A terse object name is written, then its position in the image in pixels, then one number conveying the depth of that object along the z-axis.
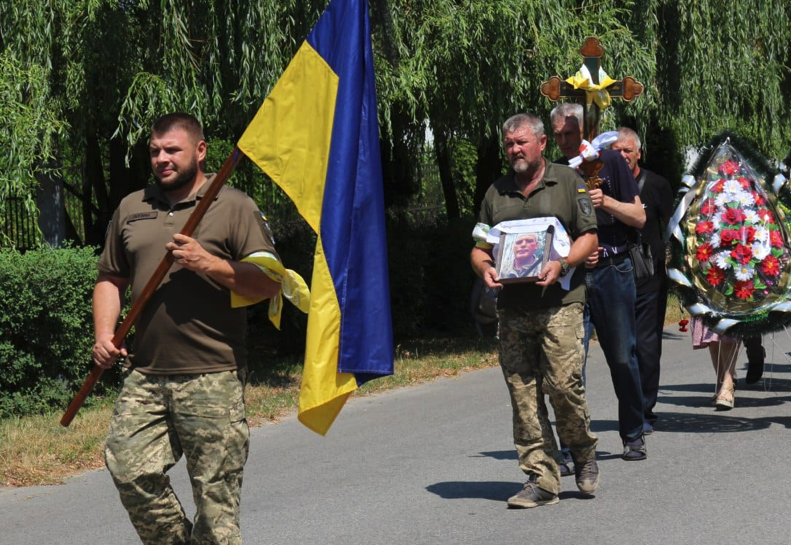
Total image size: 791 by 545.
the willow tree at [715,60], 15.61
